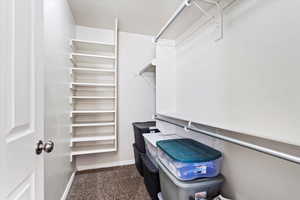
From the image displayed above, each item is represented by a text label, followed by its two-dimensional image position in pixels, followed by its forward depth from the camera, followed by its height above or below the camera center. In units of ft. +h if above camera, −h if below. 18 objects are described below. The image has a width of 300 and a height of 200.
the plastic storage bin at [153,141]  5.64 -1.61
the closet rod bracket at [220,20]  4.39 +2.53
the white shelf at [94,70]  7.20 +1.60
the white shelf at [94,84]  7.17 +0.82
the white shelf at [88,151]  7.34 -2.61
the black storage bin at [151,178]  5.16 -2.81
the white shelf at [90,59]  7.34 +2.26
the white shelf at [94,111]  7.18 -0.57
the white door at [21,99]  1.80 +0.03
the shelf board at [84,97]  7.16 +0.17
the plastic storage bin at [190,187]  3.59 -2.21
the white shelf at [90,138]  7.29 -1.95
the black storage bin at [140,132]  6.94 -1.58
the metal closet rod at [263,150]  2.04 -0.81
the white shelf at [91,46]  7.34 +2.90
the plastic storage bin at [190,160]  3.69 -1.56
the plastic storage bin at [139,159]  6.81 -2.84
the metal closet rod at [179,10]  3.62 +2.45
